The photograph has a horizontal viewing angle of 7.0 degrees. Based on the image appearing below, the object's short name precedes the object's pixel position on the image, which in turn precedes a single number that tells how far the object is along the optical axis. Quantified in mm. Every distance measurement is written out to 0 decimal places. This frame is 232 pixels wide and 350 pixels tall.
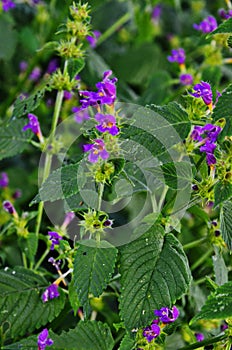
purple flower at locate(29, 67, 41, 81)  1544
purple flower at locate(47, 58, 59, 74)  1540
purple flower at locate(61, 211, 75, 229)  1210
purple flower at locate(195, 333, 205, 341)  1184
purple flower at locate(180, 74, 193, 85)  1349
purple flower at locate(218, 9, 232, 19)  1276
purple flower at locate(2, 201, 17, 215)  1230
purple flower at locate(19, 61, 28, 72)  1672
